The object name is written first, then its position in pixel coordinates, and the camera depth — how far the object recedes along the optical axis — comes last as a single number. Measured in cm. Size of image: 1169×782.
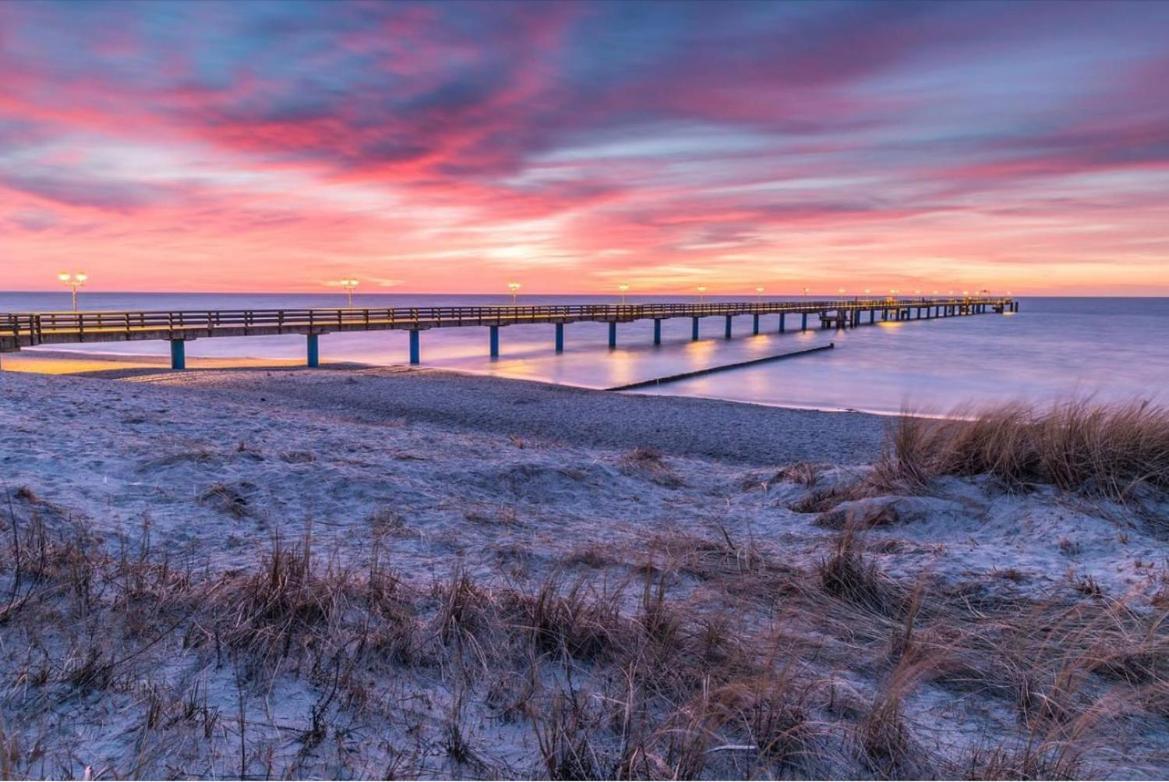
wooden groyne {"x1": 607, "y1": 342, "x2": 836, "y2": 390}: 3134
